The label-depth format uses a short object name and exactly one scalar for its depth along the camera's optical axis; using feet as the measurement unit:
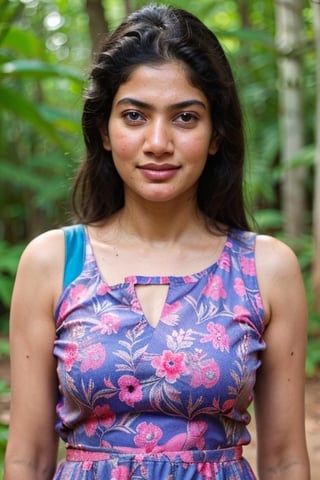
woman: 5.57
